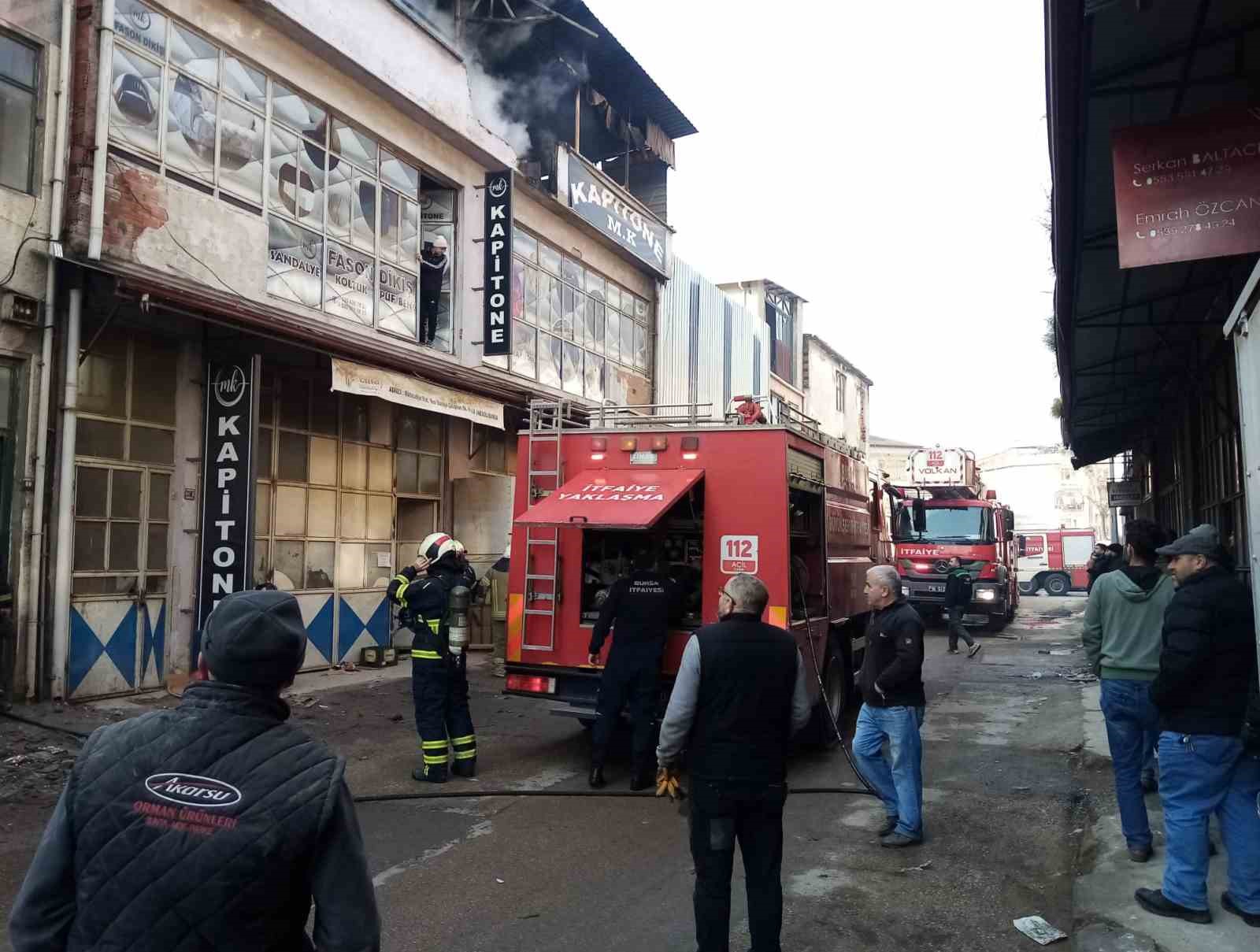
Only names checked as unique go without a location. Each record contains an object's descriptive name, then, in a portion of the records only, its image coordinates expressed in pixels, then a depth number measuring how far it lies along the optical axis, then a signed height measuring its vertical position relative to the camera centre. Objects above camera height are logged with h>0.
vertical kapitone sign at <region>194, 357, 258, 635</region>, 10.70 +0.65
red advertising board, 5.61 +2.07
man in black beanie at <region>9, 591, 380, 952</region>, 1.86 -0.58
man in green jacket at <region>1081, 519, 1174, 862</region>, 5.42 -0.67
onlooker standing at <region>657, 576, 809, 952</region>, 3.89 -0.87
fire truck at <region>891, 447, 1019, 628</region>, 19.61 +0.11
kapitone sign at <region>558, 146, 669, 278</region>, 18.37 +6.73
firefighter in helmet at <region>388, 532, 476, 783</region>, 7.42 -0.96
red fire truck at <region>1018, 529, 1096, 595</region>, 37.34 -0.64
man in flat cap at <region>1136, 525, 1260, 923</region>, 4.50 -0.86
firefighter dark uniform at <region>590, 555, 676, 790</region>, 7.37 -0.89
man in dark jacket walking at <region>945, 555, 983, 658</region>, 16.97 -1.03
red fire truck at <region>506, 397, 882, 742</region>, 7.70 +0.11
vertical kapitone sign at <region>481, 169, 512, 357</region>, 15.22 +4.24
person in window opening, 14.82 +3.90
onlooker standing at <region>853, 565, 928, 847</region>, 5.87 -1.02
